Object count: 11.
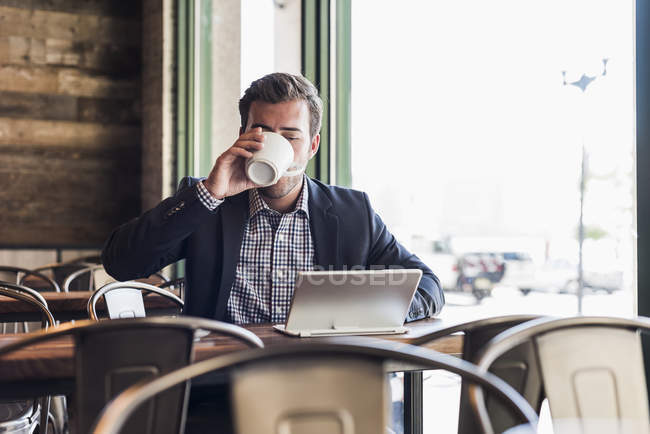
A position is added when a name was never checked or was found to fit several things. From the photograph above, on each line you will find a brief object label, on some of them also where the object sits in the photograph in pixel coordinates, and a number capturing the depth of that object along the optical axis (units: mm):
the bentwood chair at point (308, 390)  831
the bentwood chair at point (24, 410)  2204
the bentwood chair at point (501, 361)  1354
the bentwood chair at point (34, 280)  3824
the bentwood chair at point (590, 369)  1192
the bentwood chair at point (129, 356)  1161
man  2096
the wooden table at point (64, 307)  2883
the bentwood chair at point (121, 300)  1976
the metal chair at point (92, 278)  3797
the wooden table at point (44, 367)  1431
